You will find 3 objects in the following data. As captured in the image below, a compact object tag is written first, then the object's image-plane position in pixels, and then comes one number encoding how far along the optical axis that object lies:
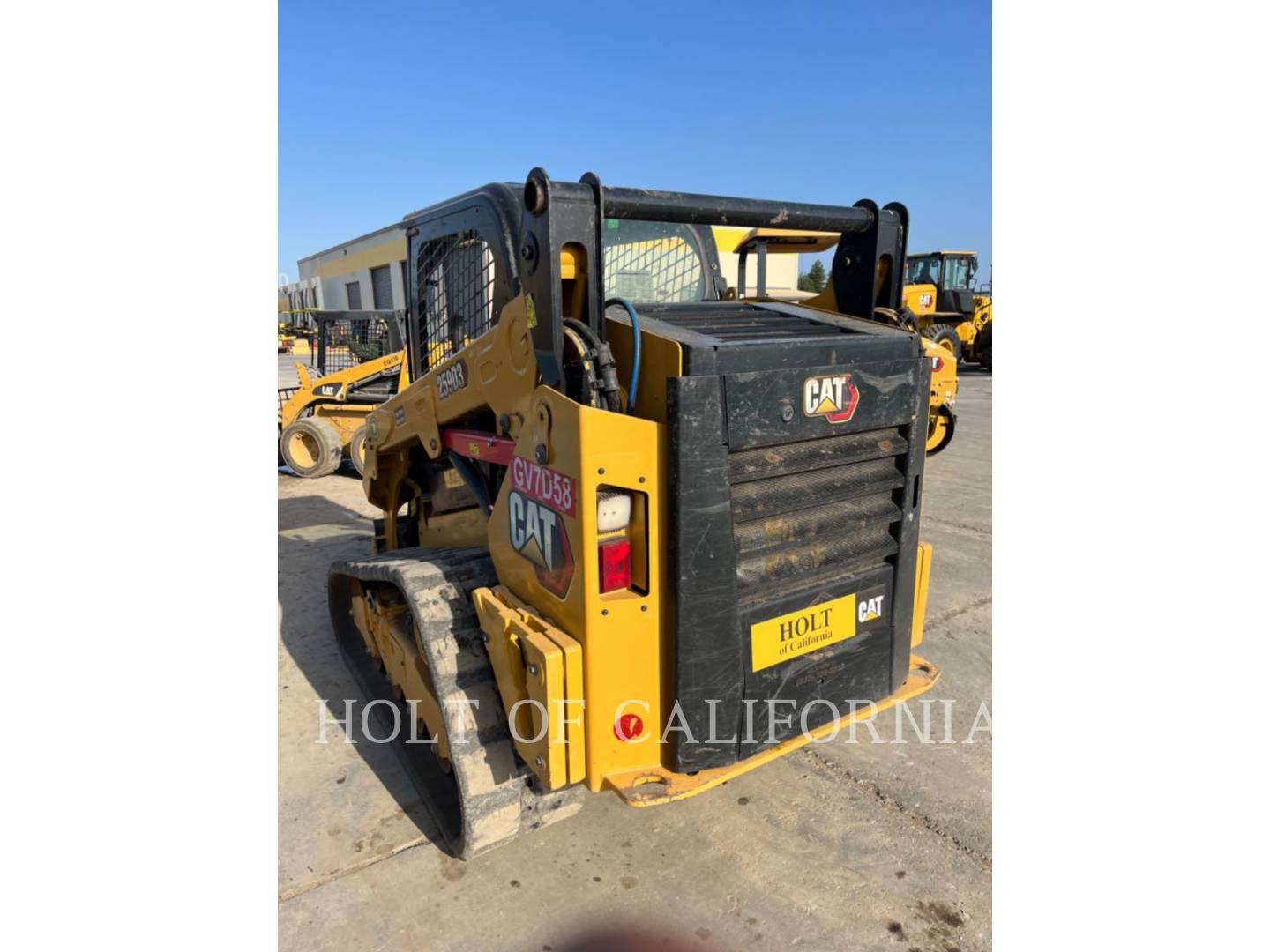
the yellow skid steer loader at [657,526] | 2.04
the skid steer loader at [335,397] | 8.96
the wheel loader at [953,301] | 17.70
